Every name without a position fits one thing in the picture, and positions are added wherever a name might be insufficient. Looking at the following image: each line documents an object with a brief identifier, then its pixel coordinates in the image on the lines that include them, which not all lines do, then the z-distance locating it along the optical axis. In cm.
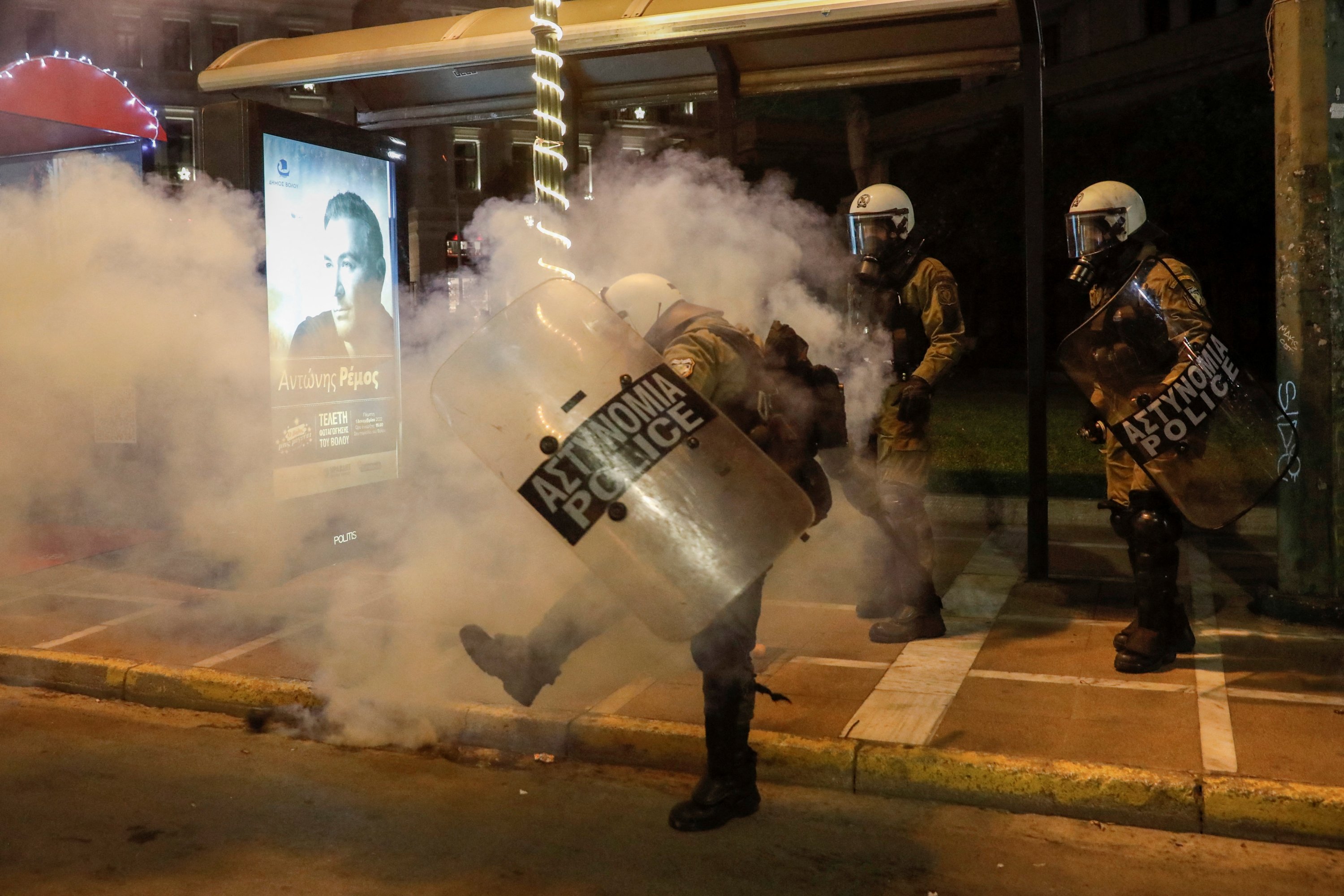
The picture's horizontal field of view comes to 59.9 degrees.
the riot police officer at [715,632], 344
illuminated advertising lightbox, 648
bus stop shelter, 605
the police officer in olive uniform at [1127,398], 455
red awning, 796
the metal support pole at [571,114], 728
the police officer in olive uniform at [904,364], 527
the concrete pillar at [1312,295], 528
